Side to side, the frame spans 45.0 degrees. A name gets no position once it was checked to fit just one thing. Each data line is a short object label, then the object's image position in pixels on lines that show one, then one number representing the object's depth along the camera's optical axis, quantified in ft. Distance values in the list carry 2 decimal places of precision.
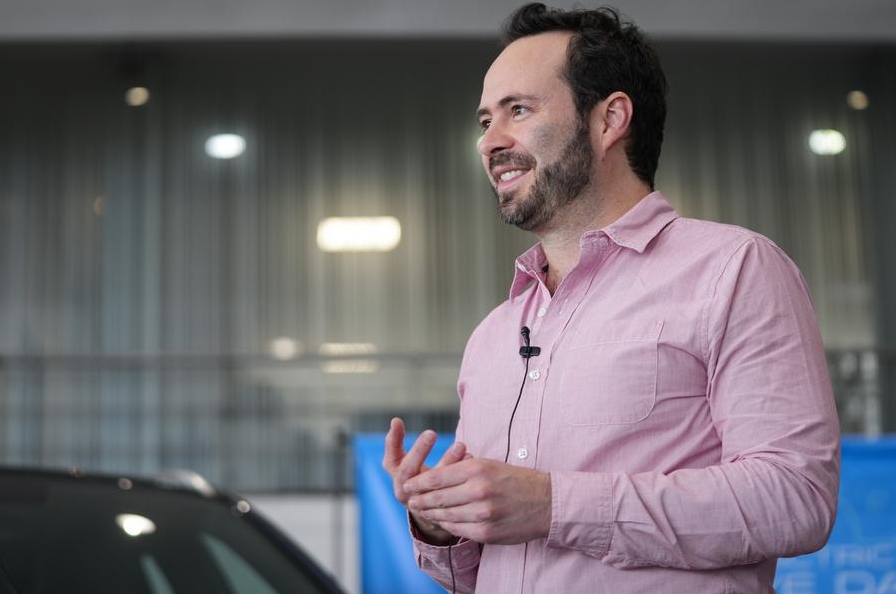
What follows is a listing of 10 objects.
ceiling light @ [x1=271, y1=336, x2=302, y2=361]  28.81
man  3.81
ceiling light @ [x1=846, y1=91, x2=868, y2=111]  30.40
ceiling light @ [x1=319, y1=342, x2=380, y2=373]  28.68
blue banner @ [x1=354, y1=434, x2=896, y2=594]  8.83
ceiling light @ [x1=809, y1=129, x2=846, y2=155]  30.22
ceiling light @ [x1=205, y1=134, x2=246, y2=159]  29.48
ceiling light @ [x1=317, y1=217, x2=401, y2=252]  29.27
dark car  6.51
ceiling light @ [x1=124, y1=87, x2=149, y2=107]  29.53
